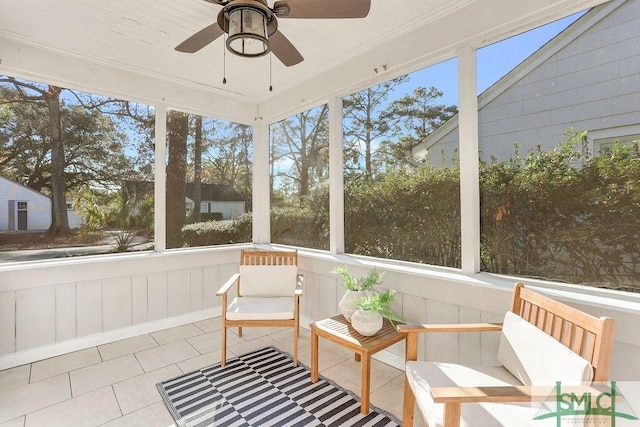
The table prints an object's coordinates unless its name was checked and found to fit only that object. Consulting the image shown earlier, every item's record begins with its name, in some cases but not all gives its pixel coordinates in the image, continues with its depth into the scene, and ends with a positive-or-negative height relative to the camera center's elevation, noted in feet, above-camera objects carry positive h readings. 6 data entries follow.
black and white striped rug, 6.35 -4.09
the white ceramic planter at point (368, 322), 7.06 -2.41
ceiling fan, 4.95 +3.32
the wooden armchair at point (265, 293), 8.45 -2.40
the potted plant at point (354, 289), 7.79 -1.86
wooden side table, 6.51 -2.77
